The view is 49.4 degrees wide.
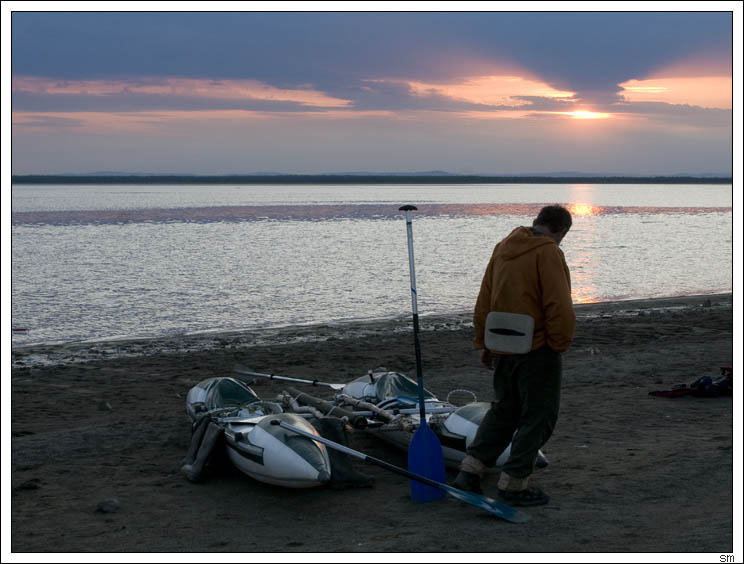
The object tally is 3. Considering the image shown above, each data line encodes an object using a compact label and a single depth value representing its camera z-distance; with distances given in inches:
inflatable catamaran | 252.5
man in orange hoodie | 224.2
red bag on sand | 374.3
